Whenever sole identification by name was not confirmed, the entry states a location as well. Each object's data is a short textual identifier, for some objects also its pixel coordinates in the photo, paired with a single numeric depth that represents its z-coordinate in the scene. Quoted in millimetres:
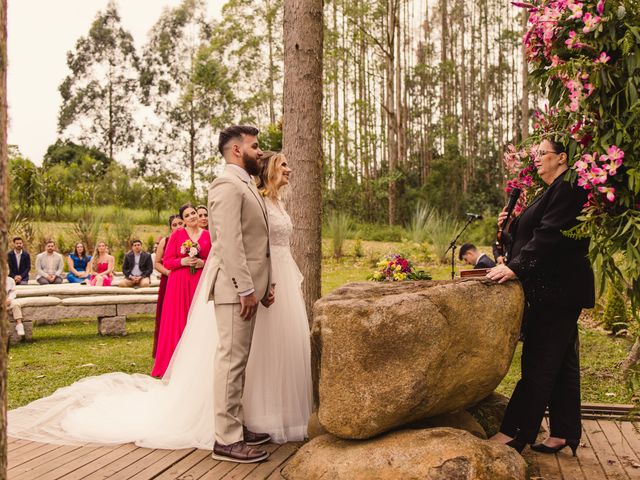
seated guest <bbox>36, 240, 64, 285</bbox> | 14648
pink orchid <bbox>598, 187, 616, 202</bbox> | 3578
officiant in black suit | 4359
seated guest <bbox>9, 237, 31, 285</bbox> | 13992
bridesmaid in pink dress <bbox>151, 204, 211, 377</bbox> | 7656
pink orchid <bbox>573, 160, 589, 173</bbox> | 3672
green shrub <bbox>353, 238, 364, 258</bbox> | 20891
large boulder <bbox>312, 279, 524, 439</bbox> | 4008
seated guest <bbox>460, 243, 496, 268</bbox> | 8805
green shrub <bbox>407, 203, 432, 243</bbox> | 20406
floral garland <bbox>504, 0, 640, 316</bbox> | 3572
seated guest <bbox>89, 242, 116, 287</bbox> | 14172
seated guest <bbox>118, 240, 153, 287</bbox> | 13805
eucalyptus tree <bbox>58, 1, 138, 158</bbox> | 43625
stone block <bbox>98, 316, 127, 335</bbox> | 11367
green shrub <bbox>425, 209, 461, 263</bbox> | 18688
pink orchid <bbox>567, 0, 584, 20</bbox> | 3645
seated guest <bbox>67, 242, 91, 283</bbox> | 15516
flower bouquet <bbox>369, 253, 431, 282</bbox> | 6516
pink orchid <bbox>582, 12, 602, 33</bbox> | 3617
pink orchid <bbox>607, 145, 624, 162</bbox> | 3561
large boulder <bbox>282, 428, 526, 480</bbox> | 3760
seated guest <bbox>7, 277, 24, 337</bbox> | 10352
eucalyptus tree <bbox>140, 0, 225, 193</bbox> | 42250
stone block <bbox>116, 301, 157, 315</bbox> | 11438
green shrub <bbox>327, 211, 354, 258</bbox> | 20844
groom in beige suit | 4613
